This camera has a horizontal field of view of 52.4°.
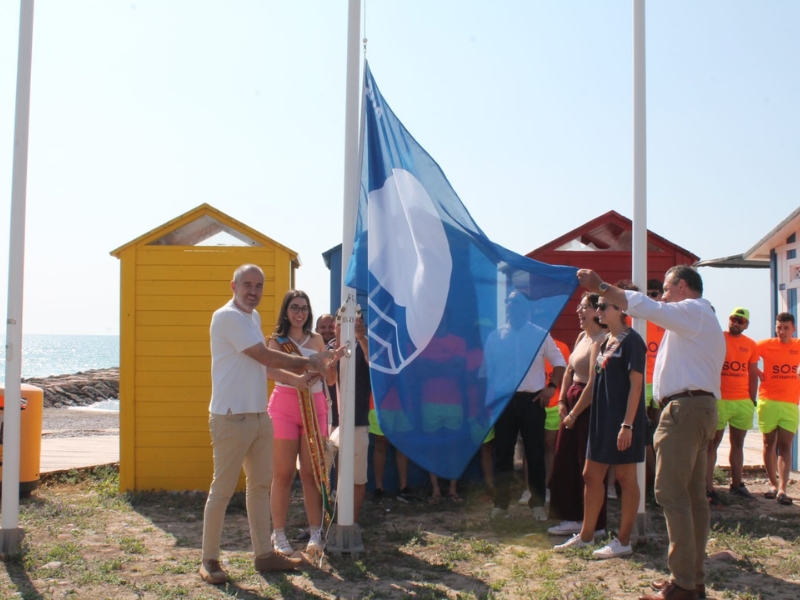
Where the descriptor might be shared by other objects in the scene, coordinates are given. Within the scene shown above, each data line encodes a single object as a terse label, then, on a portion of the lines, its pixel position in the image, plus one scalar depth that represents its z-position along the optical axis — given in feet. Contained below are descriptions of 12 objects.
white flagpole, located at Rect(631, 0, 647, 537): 19.74
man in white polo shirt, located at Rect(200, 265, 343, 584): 16.53
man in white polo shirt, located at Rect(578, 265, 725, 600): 15.29
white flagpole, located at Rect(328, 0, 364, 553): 18.13
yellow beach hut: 26.22
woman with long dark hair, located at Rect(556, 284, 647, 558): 17.98
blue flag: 17.35
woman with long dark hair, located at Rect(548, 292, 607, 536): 20.47
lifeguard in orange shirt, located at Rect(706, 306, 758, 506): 26.21
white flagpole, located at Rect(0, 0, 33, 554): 18.07
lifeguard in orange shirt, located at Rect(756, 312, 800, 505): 26.20
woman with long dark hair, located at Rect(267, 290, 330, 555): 18.67
